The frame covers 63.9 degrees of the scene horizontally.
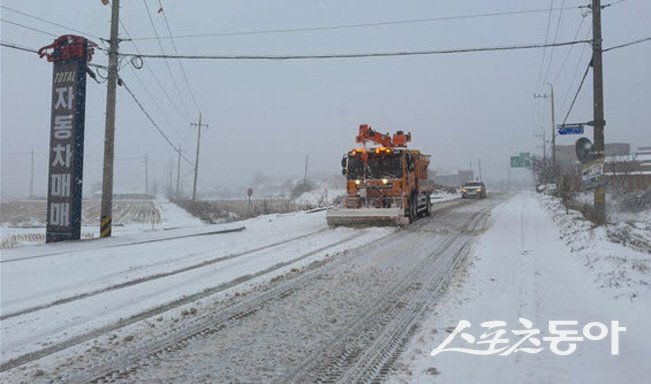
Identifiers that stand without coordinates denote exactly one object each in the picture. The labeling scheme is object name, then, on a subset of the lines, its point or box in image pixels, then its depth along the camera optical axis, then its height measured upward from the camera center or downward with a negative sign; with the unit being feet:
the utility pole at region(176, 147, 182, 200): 280.68 +8.37
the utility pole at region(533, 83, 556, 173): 151.98 +21.33
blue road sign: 63.36 +9.78
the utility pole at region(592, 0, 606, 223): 54.19 +11.61
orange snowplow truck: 58.80 +2.71
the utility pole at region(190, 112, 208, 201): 184.66 +13.36
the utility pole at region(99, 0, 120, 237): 54.85 +7.34
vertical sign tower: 50.16 +6.03
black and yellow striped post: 54.39 -2.57
